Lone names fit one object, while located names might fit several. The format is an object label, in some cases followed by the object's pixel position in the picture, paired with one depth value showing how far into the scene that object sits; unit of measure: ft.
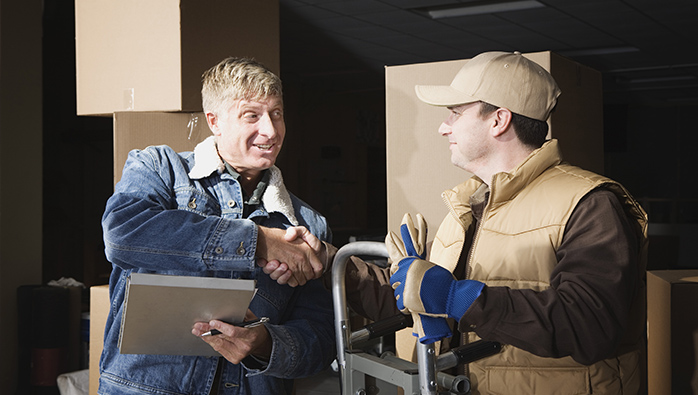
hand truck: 3.91
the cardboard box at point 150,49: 6.49
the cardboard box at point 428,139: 6.43
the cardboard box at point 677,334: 4.87
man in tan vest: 3.81
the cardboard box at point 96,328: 7.32
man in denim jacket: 4.60
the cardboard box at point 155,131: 6.66
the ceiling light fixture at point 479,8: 17.40
